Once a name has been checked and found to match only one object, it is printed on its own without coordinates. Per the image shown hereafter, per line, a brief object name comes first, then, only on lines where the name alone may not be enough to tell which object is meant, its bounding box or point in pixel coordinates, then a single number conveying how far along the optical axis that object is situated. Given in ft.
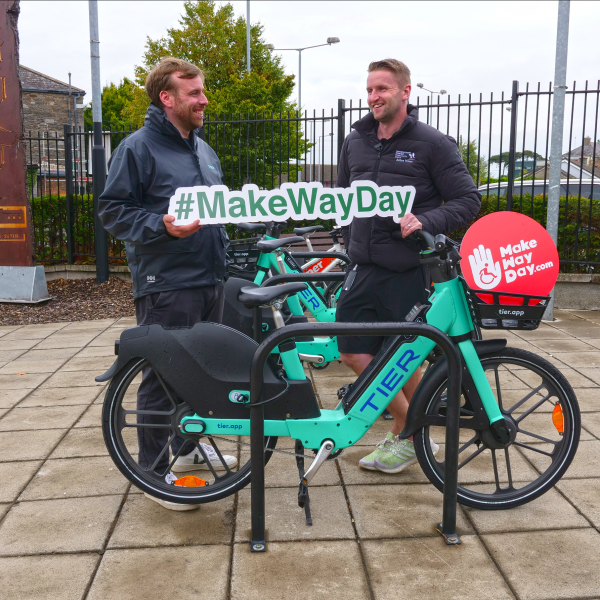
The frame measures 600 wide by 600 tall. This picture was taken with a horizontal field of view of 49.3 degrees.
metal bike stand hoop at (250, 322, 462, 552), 8.18
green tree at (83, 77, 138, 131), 170.50
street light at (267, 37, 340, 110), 95.66
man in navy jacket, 9.45
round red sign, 8.71
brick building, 148.36
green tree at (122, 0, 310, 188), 91.40
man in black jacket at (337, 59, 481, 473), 9.99
